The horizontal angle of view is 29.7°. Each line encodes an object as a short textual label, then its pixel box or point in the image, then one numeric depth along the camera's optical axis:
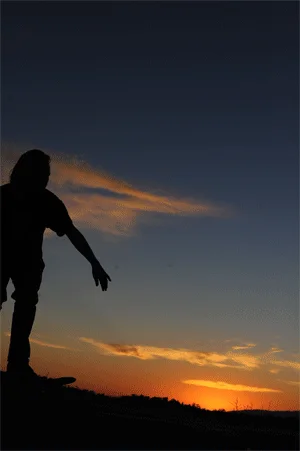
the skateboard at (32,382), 5.93
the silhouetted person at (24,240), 6.56
